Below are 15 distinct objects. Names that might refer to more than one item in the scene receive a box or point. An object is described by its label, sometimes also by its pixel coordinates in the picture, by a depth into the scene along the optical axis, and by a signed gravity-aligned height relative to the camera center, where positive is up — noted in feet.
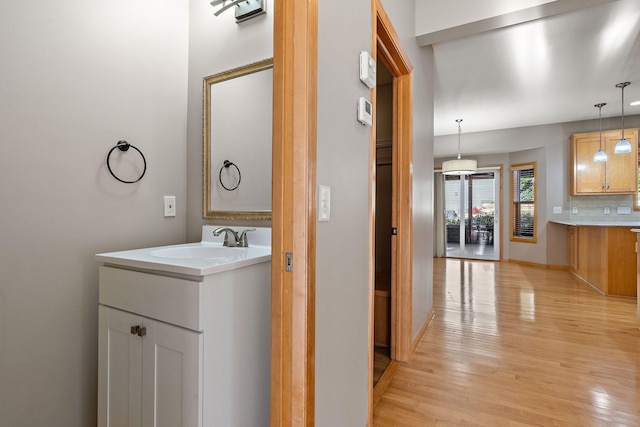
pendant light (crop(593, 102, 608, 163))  15.48 +2.82
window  20.80 +0.83
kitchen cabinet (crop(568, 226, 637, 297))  13.28 -1.90
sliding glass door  23.13 -0.01
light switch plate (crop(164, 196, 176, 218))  6.35 +0.15
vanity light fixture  5.90 +3.74
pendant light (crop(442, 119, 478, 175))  17.72 +2.62
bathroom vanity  3.67 -1.56
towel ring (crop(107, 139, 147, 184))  5.42 +1.11
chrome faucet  5.65 -0.43
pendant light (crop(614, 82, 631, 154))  14.19 +2.95
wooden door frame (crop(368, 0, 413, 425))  7.68 -0.04
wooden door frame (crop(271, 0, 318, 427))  3.23 +0.04
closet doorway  8.69 +0.26
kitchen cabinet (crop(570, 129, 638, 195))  16.87 +2.59
